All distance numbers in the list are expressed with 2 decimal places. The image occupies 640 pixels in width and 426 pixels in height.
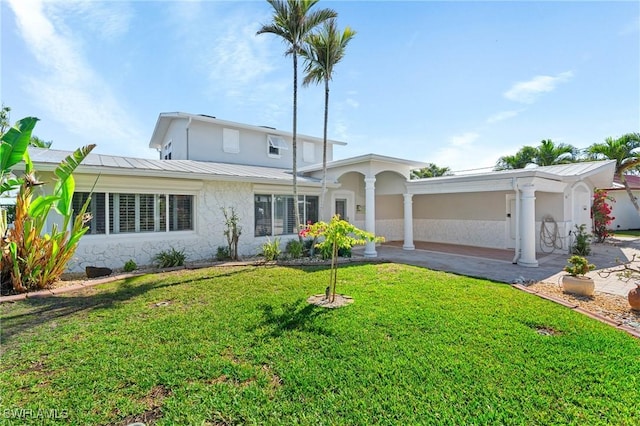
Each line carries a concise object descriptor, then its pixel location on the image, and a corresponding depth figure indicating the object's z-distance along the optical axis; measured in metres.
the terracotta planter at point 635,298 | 6.71
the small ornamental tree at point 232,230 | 12.27
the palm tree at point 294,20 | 11.57
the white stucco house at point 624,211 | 26.70
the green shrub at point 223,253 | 12.22
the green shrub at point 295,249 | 12.81
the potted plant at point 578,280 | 7.80
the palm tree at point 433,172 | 34.94
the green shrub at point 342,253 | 12.84
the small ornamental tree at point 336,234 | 7.21
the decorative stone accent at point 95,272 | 9.25
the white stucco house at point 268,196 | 10.63
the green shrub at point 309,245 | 13.49
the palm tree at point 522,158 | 24.16
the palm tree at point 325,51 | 12.34
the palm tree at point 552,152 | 22.70
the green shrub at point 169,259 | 10.78
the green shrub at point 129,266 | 10.13
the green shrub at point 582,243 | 13.86
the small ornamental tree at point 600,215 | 17.77
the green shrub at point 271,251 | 12.13
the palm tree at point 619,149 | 16.81
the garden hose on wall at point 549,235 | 14.50
